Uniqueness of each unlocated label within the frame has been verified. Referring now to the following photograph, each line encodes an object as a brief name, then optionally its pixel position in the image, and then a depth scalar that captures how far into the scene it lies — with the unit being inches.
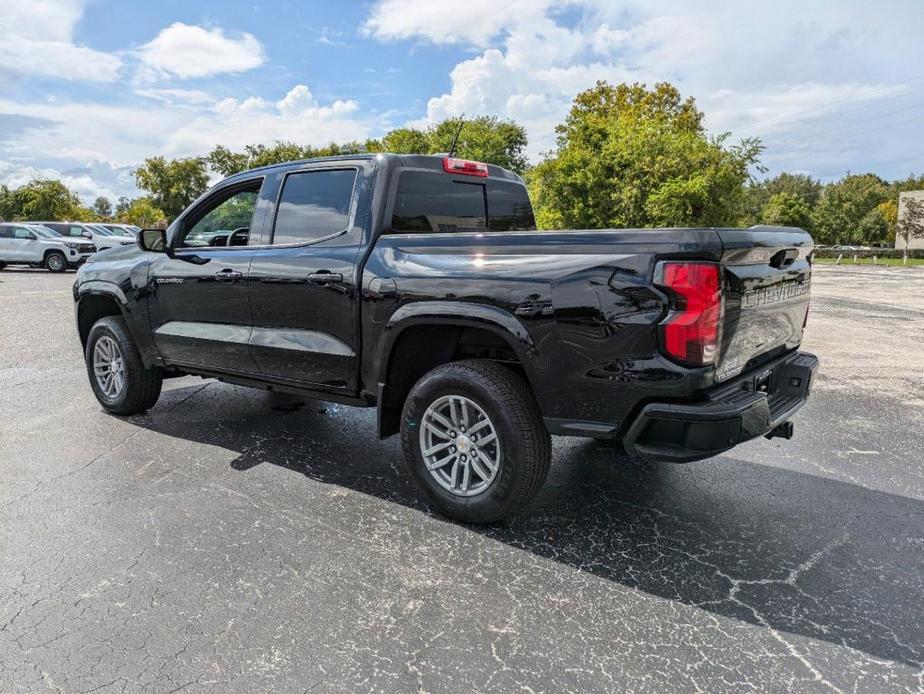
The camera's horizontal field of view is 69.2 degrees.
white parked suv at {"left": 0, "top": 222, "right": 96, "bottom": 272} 915.4
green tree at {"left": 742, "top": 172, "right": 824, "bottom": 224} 3695.9
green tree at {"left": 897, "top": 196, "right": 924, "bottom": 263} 1963.6
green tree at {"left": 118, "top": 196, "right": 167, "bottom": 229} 2151.8
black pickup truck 114.8
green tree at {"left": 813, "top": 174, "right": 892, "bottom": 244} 2610.7
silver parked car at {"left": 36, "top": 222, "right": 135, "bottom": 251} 988.5
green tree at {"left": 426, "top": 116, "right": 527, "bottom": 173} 1599.4
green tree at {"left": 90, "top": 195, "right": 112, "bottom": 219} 4996.1
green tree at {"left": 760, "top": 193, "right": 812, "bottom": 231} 2233.5
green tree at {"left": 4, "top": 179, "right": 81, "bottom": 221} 2068.2
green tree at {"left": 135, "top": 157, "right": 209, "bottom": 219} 2362.2
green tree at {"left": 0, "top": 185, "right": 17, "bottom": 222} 2178.9
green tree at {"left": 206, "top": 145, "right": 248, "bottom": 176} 2319.1
